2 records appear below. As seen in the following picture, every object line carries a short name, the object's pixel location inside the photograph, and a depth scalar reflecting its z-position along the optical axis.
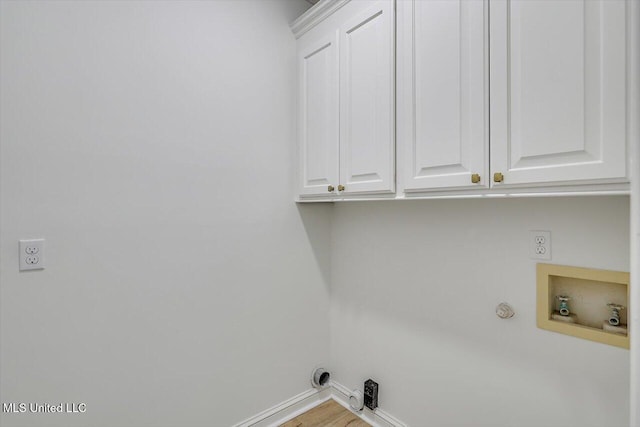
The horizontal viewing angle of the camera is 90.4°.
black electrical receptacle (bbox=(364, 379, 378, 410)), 1.80
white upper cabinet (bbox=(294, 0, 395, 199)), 1.37
